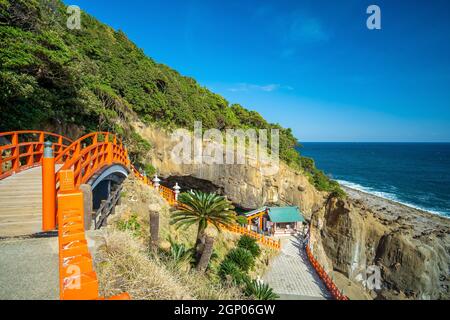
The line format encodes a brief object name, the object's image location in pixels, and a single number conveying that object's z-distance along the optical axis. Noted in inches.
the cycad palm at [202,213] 489.7
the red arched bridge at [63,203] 106.3
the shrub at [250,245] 736.3
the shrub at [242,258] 650.8
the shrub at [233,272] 553.5
